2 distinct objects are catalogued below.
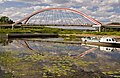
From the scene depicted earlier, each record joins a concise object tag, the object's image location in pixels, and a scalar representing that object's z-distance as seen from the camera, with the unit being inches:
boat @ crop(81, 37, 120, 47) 1230.8
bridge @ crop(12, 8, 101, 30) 2556.6
